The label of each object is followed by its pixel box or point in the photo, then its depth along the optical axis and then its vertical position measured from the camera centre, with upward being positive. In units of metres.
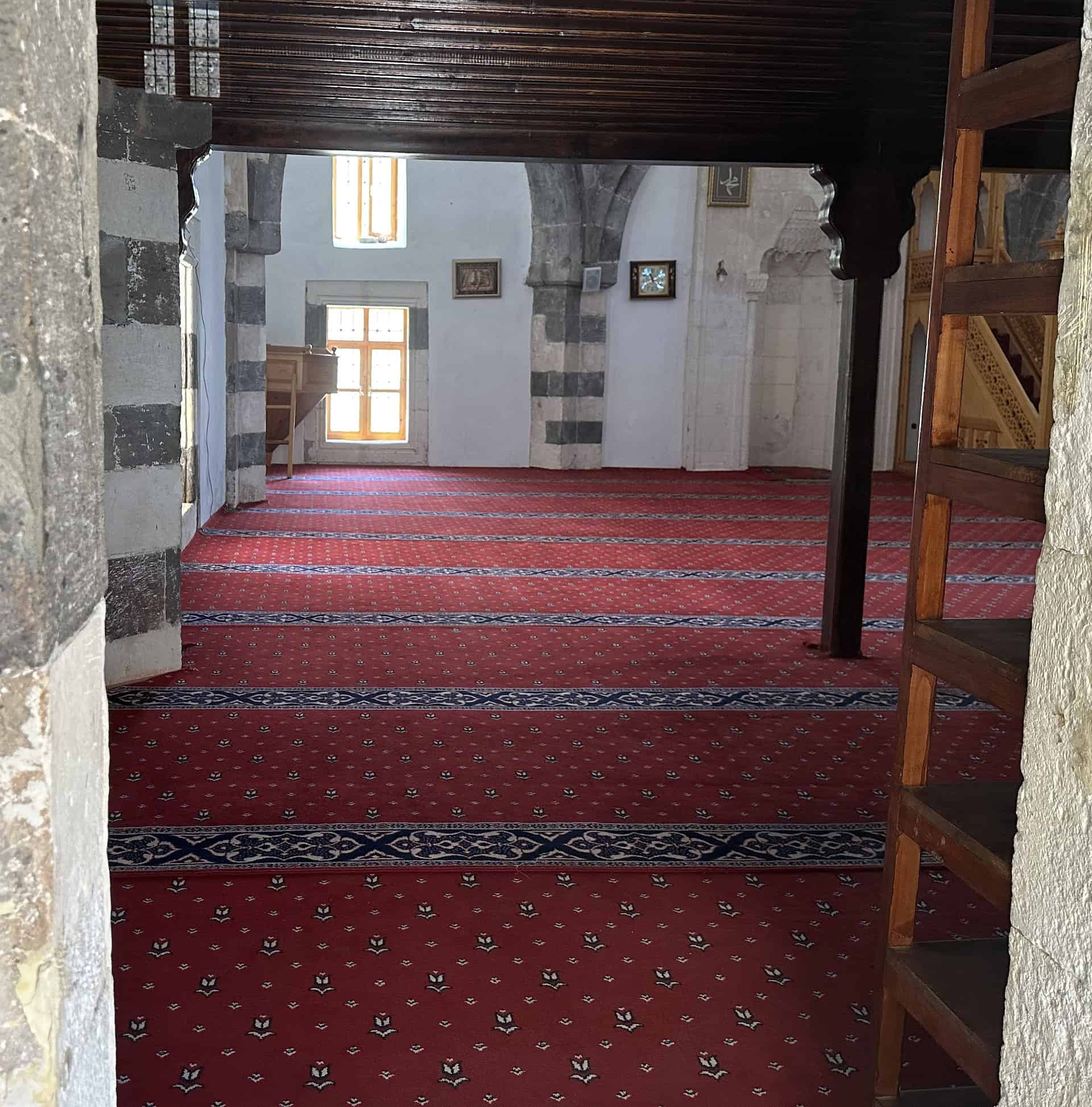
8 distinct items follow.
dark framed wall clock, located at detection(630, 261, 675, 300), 13.93 +0.64
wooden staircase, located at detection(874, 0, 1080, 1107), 1.71 -0.43
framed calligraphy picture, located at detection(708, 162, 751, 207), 13.70 +1.66
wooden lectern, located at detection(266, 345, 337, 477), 12.02 -0.55
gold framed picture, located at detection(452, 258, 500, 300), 14.13 +0.61
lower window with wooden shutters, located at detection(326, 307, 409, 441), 14.46 -0.48
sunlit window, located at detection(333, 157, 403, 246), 14.09 +1.42
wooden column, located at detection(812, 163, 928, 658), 5.27 +0.02
